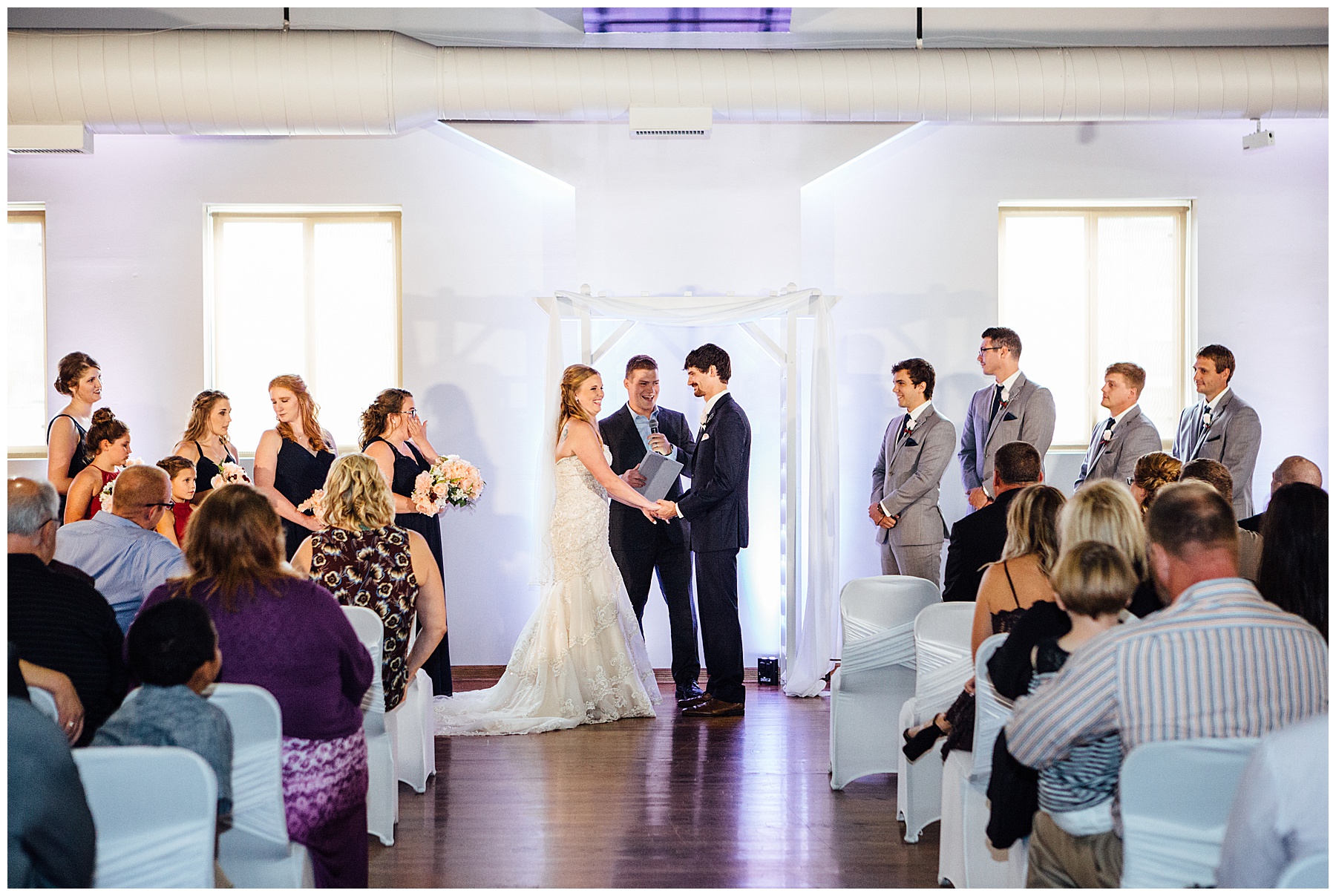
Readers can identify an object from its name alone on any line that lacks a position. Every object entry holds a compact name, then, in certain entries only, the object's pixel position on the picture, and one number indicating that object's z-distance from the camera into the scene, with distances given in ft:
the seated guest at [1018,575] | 10.45
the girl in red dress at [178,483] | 16.74
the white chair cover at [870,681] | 14.42
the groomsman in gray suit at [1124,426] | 19.12
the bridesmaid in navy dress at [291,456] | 19.01
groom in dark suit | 19.22
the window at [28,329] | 23.15
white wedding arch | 20.07
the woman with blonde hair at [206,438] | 18.80
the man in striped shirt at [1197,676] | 7.13
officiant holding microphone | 19.88
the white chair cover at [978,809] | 9.80
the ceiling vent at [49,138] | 17.83
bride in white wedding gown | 18.30
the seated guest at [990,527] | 13.07
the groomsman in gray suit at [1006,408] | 19.67
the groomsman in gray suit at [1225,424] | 19.20
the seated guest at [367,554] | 11.98
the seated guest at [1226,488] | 12.53
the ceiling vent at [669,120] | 18.22
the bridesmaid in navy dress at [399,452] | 18.35
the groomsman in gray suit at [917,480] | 19.62
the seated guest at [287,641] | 9.01
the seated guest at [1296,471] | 14.47
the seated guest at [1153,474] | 14.47
